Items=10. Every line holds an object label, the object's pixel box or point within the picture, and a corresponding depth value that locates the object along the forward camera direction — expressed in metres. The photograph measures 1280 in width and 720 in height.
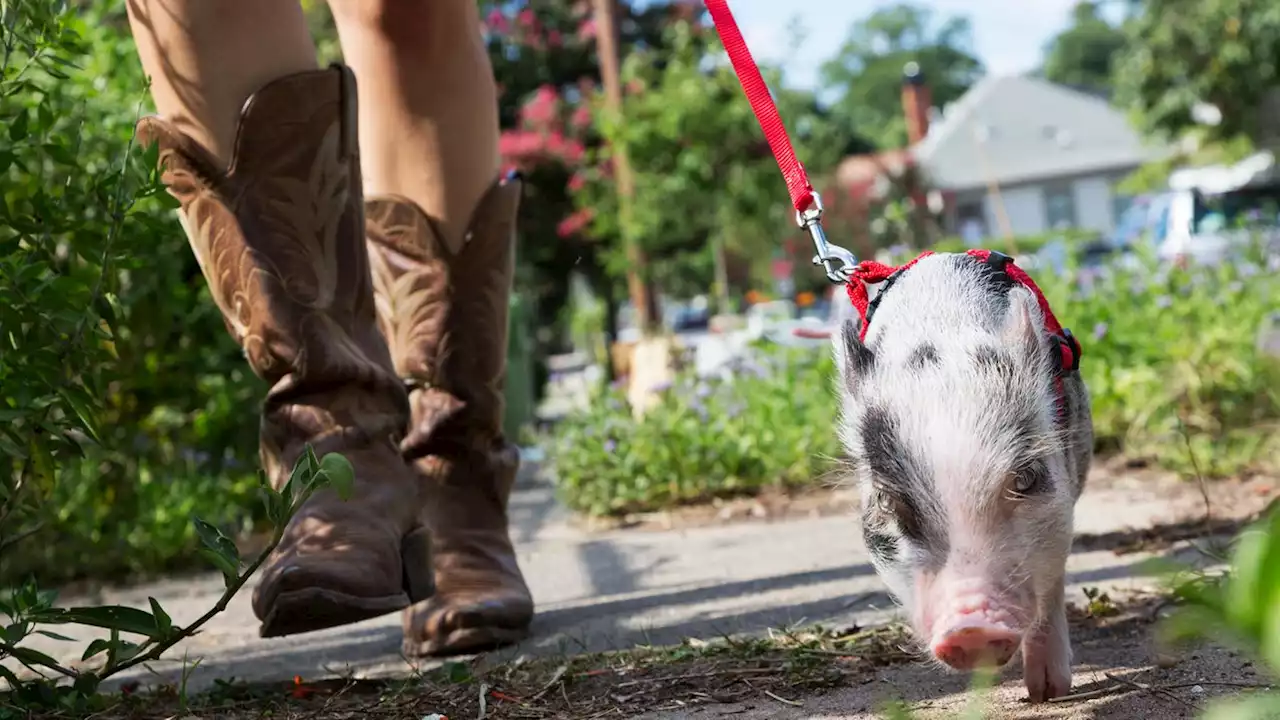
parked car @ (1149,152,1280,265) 6.83
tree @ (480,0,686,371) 18.45
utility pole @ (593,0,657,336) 13.62
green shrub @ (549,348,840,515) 5.64
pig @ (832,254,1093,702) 1.87
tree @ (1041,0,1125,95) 99.38
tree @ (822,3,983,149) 97.44
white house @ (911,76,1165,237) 51.50
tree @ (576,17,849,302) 13.84
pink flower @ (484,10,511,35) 17.84
